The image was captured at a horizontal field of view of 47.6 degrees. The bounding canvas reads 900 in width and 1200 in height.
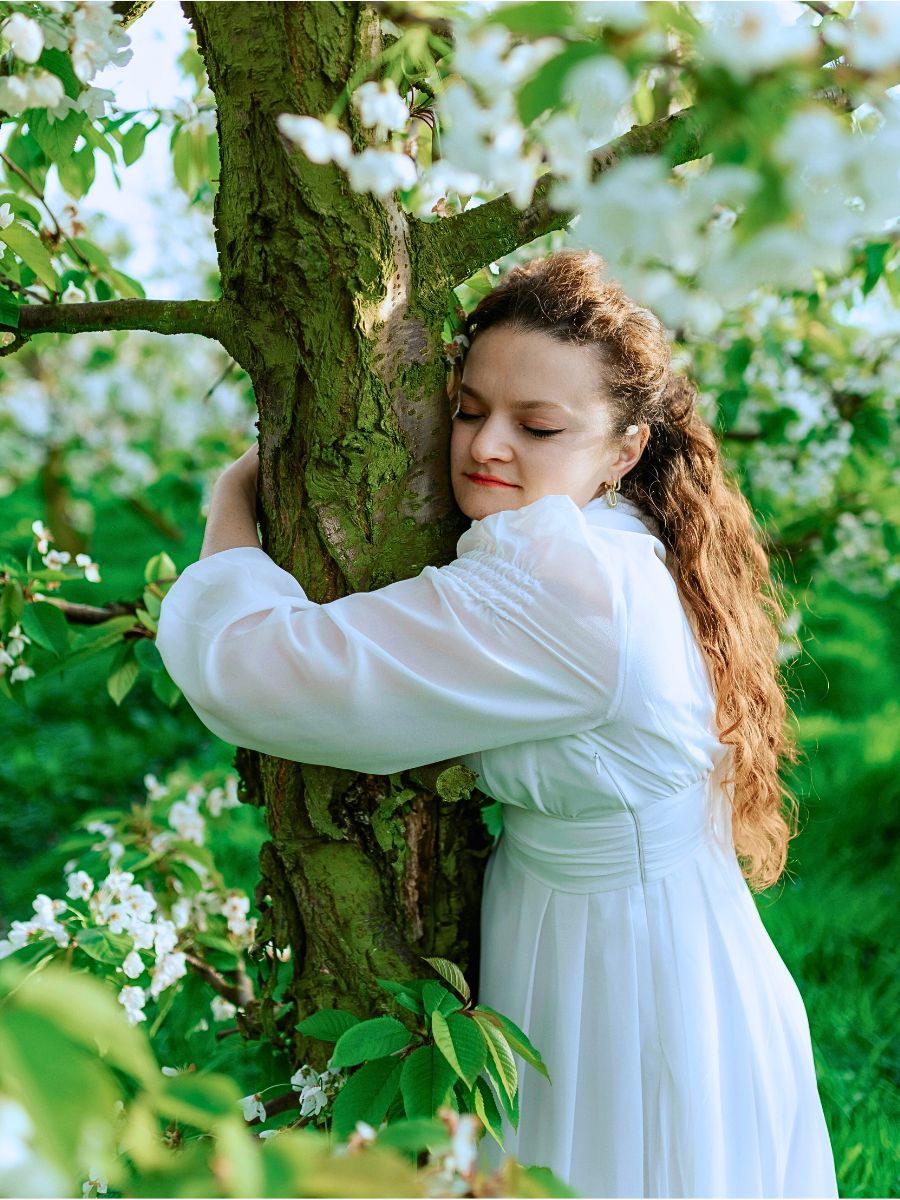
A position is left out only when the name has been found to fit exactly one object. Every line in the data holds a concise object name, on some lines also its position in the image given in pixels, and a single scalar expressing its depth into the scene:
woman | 1.27
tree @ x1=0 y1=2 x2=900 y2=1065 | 0.69
